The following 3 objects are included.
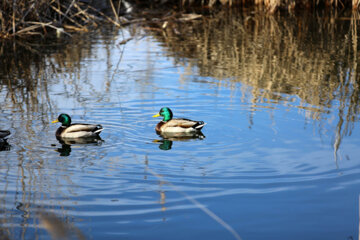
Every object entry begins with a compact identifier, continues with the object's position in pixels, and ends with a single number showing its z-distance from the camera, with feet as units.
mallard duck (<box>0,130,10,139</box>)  44.40
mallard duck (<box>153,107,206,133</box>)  48.21
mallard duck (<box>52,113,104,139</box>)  47.11
